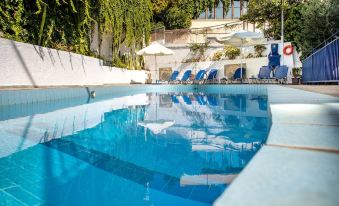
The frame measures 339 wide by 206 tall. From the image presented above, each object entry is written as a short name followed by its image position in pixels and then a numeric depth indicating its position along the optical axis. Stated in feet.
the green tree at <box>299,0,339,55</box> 42.34
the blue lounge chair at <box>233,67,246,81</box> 52.20
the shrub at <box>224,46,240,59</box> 59.16
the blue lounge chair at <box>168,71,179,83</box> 58.39
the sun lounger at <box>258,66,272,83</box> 46.47
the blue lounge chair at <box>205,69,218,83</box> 54.07
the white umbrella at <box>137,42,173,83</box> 51.69
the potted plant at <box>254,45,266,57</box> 56.07
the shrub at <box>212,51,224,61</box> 60.86
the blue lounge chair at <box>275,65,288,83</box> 43.73
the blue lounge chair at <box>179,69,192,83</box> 56.44
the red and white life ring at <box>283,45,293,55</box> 51.47
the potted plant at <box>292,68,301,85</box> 48.62
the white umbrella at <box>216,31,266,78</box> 46.85
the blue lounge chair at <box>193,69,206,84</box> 54.60
